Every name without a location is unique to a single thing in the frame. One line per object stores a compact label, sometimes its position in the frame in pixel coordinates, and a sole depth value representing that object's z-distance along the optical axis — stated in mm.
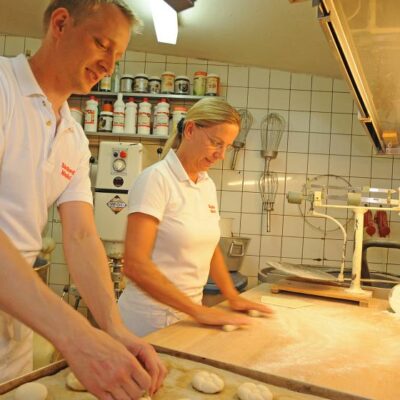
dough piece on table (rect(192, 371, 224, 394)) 778
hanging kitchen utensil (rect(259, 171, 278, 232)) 3146
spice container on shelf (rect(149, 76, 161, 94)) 3074
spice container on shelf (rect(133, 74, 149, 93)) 3051
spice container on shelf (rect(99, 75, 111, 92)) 3057
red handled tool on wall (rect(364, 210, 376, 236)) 2879
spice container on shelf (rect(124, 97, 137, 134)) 3016
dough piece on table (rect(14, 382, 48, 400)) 685
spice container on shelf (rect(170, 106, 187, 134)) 3000
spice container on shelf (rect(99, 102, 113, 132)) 3025
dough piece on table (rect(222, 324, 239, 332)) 1115
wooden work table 857
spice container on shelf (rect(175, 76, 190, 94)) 3045
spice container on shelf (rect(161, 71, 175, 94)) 3048
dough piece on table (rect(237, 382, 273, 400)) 746
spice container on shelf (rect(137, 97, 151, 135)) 3004
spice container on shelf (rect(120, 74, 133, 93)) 3061
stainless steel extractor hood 863
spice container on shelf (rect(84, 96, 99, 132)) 3037
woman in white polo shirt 1188
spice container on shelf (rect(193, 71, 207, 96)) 3029
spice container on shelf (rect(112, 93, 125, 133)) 3008
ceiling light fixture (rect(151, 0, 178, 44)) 2143
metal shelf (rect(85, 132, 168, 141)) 2992
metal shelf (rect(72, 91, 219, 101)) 3018
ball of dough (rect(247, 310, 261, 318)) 1295
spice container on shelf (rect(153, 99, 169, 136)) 2988
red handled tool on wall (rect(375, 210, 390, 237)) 2916
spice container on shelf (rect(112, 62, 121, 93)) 3092
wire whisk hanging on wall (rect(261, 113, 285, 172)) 3127
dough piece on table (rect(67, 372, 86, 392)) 754
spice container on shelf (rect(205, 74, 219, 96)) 3000
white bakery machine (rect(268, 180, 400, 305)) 1612
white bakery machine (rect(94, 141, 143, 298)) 2812
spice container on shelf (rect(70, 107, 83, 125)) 3025
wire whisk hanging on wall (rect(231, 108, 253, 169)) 3100
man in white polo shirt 889
